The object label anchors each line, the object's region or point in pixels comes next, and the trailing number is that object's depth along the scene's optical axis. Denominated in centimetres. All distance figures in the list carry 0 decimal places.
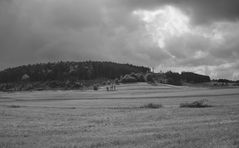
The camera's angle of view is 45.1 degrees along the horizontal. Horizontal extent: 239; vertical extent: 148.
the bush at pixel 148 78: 19419
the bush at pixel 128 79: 19302
